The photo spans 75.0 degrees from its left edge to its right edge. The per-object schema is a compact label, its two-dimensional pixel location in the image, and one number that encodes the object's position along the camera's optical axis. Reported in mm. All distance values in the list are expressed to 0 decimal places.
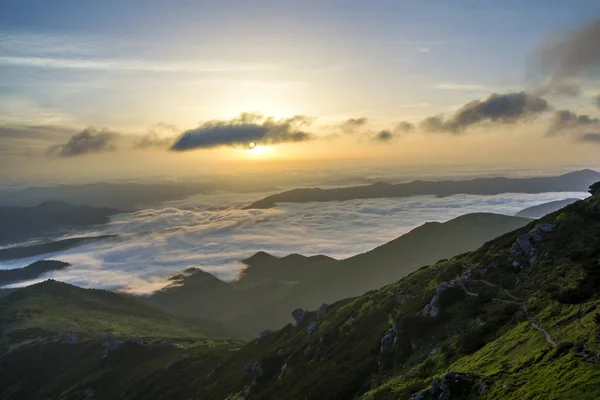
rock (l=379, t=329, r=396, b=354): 96562
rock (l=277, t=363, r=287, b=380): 132625
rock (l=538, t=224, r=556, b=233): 108000
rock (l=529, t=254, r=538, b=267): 96988
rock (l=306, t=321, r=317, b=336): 159975
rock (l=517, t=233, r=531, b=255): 104188
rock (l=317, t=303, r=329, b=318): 189425
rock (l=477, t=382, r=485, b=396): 51434
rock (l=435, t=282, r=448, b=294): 99838
